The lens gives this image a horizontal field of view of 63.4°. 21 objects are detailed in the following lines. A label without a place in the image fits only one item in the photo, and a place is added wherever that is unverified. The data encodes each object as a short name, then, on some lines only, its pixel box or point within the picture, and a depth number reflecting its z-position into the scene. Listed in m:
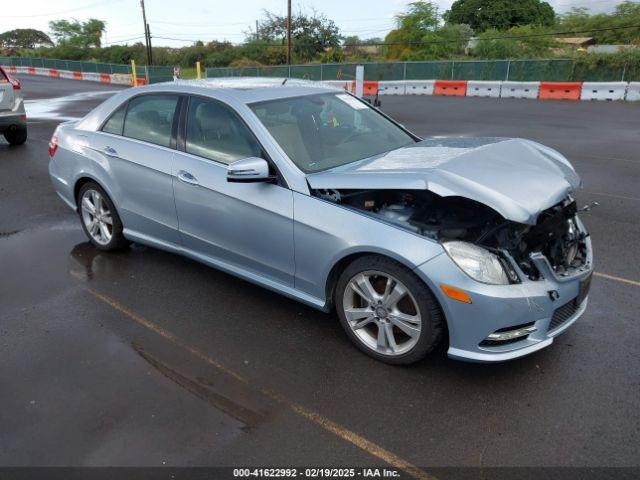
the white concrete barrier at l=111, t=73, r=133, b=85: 39.51
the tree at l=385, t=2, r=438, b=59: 50.16
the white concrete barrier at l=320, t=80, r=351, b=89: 25.42
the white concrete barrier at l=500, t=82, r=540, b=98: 23.17
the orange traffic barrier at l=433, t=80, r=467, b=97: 25.50
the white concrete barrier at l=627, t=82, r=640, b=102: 20.53
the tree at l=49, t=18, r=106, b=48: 91.62
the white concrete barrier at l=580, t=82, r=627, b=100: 20.95
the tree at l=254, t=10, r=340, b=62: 58.66
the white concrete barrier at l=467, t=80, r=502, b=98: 24.23
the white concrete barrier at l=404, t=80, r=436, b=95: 27.22
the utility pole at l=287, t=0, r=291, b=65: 38.47
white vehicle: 10.58
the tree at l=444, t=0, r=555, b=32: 73.00
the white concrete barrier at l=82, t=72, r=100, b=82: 43.62
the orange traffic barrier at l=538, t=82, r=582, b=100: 21.89
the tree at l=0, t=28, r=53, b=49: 111.38
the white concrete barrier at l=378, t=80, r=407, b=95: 28.46
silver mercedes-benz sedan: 2.98
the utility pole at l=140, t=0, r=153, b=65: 50.30
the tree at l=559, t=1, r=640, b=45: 47.53
